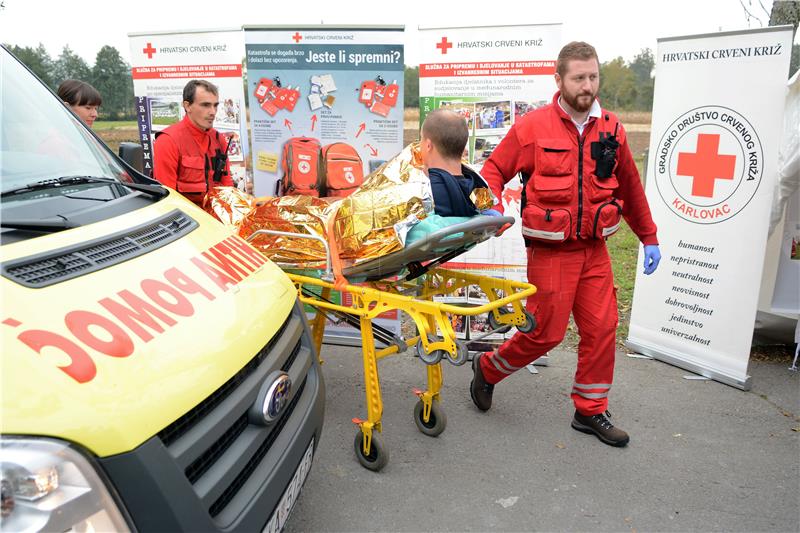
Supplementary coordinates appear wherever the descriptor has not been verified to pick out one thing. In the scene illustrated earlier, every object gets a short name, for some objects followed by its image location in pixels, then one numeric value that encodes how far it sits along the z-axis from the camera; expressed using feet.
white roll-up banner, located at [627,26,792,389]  12.69
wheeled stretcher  8.15
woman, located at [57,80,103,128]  14.21
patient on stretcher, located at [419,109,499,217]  8.56
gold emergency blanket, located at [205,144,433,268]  8.45
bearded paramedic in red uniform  10.20
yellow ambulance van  4.12
